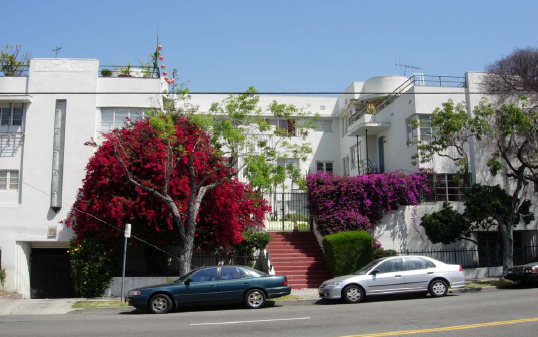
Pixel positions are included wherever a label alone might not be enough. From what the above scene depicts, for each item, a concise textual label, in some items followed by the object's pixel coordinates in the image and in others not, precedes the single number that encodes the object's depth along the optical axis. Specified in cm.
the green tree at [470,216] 2059
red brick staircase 1889
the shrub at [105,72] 2252
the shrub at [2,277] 1955
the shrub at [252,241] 1994
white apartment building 2019
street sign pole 1592
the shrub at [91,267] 1809
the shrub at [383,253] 1973
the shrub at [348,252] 1858
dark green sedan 1327
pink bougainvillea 2038
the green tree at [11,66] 2223
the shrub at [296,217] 2414
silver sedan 1418
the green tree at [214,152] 1616
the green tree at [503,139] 1770
